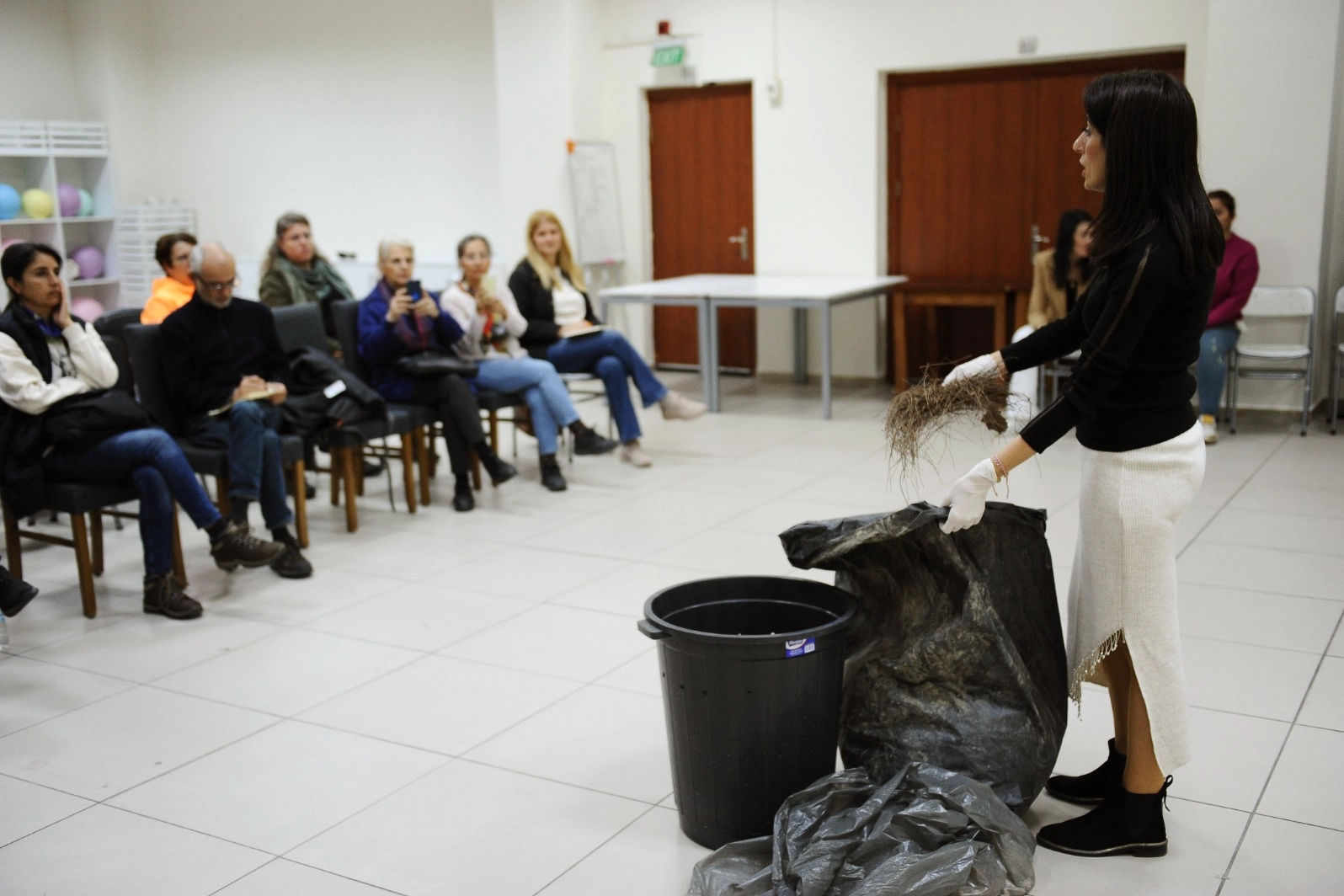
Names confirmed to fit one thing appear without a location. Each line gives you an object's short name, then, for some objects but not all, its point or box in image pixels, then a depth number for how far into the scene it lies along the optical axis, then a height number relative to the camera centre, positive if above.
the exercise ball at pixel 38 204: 8.90 +0.13
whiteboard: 8.33 +0.01
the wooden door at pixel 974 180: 7.48 +0.09
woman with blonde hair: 6.17 -0.62
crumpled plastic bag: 2.20 -1.15
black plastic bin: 2.38 -0.98
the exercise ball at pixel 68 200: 9.23 +0.16
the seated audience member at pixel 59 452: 3.96 -0.66
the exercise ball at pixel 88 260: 9.48 -0.29
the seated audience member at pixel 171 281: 5.23 -0.26
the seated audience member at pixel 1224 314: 6.30 -0.63
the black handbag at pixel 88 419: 3.99 -0.62
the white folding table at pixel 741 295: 6.99 -0.53
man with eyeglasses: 4.43 -0.62
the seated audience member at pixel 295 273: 6.05 -0.28
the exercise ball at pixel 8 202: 8.57 +0.14
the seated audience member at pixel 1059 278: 6.42 -0.44
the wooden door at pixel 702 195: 8.42 +0.05
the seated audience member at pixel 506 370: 5.70 -0.73
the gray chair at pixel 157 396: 4.45 -0.62
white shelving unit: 8.95 +0.33
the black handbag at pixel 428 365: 5.30 -0.64
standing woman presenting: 2.21 -0.43
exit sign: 8.19 +0.96
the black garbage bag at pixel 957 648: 2.45 -0.88
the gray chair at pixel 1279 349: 6.36 -0.82
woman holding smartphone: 5.29 -0.59
